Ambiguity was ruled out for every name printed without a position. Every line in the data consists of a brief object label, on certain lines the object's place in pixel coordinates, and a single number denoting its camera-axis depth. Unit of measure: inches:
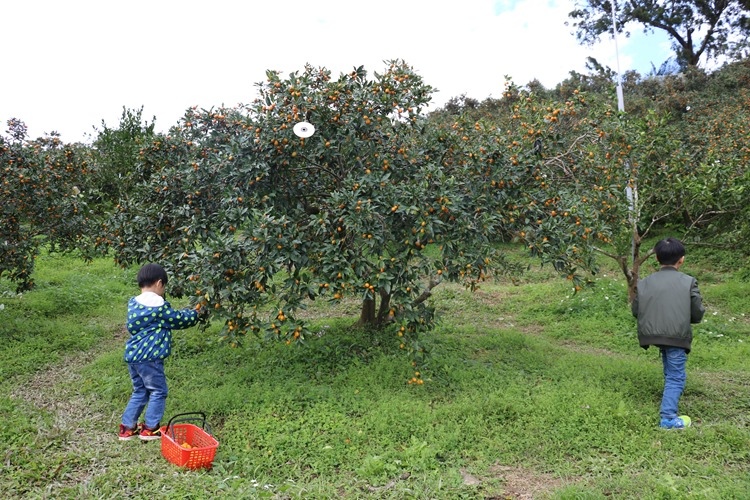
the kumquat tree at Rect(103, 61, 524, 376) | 188.4
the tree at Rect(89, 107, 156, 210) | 562.6
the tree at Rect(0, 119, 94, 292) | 267.7
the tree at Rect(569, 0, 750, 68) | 852.6
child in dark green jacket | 183.5
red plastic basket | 154.6
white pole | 309.0
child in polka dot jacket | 170.1
